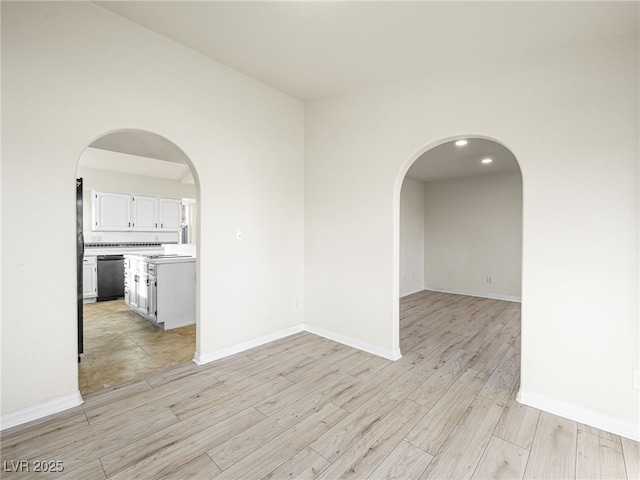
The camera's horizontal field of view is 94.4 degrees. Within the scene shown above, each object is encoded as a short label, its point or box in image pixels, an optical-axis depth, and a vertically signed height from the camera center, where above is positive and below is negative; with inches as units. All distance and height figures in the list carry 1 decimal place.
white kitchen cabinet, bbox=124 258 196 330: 149.6 -29.4
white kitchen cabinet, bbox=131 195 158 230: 253.1 +21.7
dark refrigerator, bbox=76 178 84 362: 109.7 -6.4
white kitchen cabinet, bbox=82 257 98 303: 222.3 -32.7
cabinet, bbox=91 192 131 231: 233.8 +21.0
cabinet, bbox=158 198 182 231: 269.3 +21.7
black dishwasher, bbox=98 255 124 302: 229.6 -31.8
